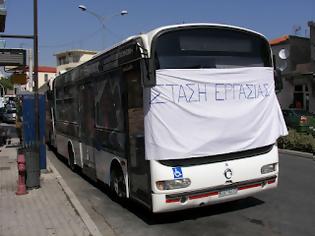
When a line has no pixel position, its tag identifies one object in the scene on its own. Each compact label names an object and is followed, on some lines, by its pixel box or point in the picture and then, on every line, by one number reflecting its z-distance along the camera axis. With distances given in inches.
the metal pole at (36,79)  495.5
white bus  275.0
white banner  275.6
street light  1430.0
